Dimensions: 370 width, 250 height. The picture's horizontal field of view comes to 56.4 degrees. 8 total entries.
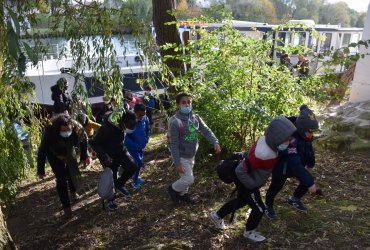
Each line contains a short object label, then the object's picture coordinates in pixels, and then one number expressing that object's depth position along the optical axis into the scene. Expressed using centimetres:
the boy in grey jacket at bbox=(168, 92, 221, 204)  397
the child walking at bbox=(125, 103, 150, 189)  502
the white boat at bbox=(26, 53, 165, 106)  1344
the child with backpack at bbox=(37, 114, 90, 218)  409
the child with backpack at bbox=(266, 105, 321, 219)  329
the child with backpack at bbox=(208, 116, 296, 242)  300
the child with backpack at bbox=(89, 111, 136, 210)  438
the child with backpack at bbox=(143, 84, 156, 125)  828
